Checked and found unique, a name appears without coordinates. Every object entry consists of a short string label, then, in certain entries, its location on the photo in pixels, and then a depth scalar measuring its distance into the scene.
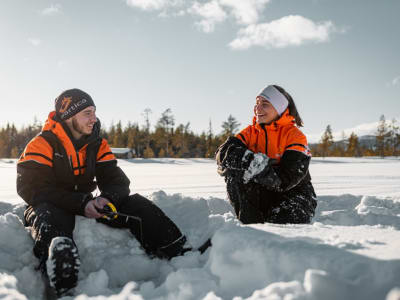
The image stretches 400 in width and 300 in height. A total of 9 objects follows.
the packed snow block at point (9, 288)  1.53
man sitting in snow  2.05
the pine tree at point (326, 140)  46.92
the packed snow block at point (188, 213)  2.66
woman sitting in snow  2.71
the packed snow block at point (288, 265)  1.19
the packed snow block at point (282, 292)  1.19
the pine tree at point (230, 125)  44.25
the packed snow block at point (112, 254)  2.10
